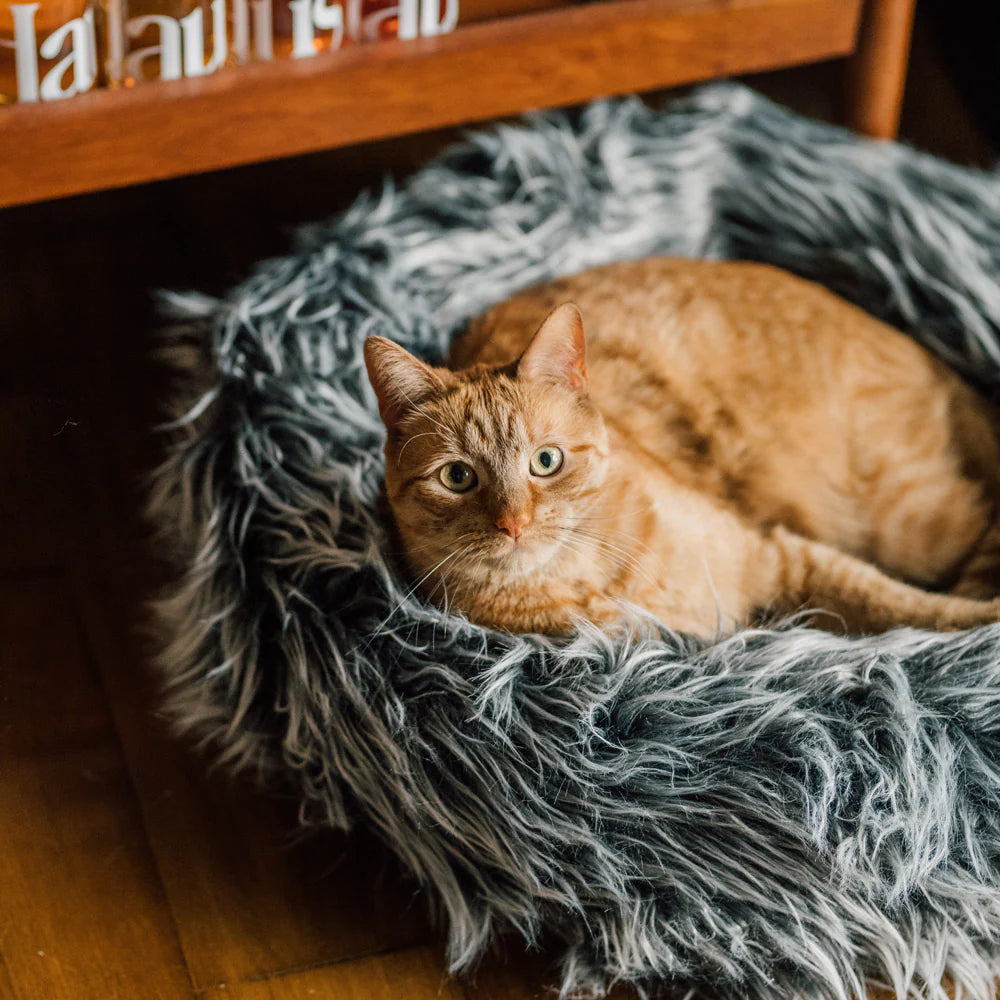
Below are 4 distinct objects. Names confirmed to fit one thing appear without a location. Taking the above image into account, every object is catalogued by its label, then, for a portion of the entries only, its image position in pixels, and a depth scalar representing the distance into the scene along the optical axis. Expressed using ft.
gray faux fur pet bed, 3.98
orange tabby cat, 4.05
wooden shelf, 4.35
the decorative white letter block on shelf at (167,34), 4.26
